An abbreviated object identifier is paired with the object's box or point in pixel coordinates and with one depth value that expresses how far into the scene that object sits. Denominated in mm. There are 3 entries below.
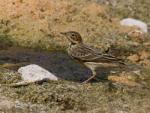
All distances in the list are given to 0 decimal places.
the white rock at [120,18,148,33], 14365
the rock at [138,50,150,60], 12742
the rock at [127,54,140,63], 12574
